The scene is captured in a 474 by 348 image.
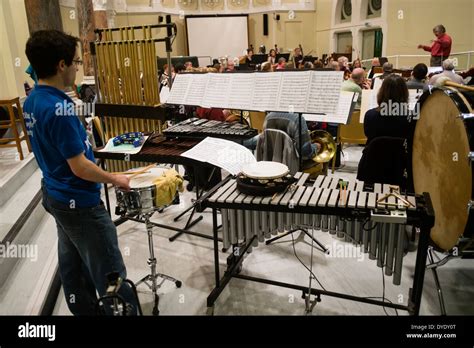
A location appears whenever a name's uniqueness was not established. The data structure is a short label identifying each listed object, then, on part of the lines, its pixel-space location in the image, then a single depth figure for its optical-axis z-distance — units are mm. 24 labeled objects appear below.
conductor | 9227
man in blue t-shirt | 1900
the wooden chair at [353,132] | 5668
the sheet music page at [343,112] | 4965
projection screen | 17359
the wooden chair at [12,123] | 5203
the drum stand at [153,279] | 2826
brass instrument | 4676
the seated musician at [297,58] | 12395
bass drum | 2389
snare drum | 2553
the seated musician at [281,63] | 10752
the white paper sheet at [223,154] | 2877
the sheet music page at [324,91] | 3018
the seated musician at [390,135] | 3388
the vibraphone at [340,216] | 2205
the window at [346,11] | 16828
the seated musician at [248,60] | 13254
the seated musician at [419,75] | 6045
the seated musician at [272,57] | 13289
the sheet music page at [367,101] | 5309
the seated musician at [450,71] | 6363
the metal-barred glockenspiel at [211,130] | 3496
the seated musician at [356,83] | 5750
